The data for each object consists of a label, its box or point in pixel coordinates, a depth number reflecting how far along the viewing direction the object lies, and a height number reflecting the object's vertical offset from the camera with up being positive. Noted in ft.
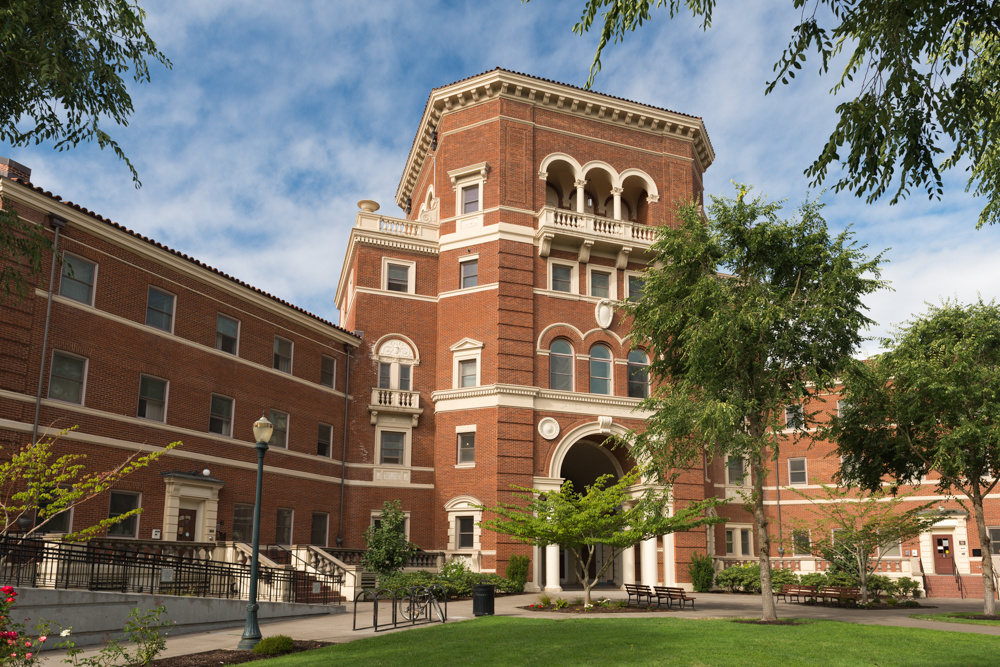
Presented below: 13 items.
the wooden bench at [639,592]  85.60 -9.24
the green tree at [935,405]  74.23 +10.35
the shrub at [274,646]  47.96 -8.73
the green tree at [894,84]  24.58 +13.69
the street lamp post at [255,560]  50.39 -3.96
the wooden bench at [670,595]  84.23 -9.30
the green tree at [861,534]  99.50 -3.09
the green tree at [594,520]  77.71 -1.43
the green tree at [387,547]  96.32 -5.36
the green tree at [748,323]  70.49 +16.49
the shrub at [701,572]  112.47 -9.17
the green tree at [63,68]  32.45 +18.34
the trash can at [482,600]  71.31 -8.51
